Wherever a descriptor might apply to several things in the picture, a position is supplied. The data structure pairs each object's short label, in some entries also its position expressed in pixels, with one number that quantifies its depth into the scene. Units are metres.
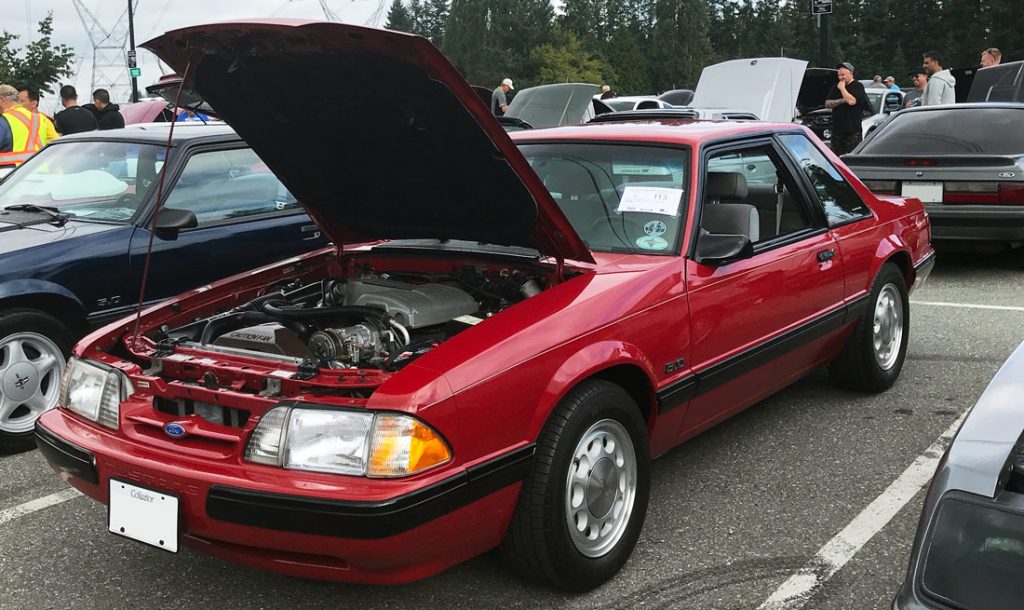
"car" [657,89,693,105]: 23.44
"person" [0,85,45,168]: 8.54
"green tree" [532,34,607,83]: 70.56
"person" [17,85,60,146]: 9.04
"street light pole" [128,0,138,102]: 32.69
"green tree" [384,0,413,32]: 128.62
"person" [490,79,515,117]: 16.61
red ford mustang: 2.54
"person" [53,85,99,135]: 10.37
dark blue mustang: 4.43
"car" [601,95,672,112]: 18.52
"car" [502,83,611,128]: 13.42
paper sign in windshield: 3.53
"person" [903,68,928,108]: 15.09
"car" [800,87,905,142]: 16.31
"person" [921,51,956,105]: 11.80
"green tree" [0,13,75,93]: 22.75
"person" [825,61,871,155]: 11.45
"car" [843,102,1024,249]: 7.36
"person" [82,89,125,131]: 10.43
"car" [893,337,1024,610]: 1.68
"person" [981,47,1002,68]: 13.05
